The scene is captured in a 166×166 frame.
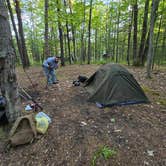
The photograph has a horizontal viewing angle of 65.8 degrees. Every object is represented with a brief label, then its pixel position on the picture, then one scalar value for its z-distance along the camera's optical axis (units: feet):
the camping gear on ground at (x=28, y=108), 12.35
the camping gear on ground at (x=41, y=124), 9.13
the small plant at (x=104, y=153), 7.41
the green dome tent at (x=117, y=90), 13.79
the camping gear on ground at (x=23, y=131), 7.95
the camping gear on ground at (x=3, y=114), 9.54
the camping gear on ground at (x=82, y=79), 20.93
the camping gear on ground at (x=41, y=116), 10.01
